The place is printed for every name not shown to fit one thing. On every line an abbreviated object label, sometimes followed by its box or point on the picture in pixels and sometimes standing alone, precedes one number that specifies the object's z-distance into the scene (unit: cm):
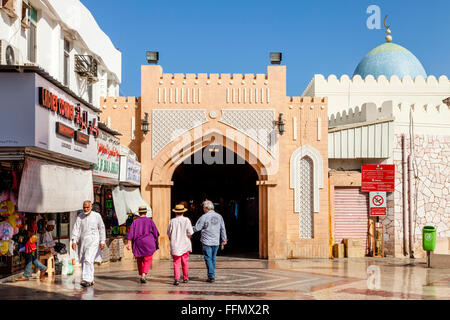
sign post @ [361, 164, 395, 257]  1538
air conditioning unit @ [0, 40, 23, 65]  915
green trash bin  1224
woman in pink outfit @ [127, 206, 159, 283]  918
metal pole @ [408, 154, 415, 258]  1536
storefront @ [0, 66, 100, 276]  804
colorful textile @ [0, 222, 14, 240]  862
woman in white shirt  934
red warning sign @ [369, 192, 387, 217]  1541
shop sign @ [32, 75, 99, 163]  828
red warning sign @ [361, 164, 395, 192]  1537
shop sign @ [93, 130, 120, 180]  1186
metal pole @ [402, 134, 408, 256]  1539
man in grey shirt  970
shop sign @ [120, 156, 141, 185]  1315
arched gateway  1496
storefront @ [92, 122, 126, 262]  1202
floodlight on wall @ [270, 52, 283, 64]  1528
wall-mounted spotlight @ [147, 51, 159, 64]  1505
